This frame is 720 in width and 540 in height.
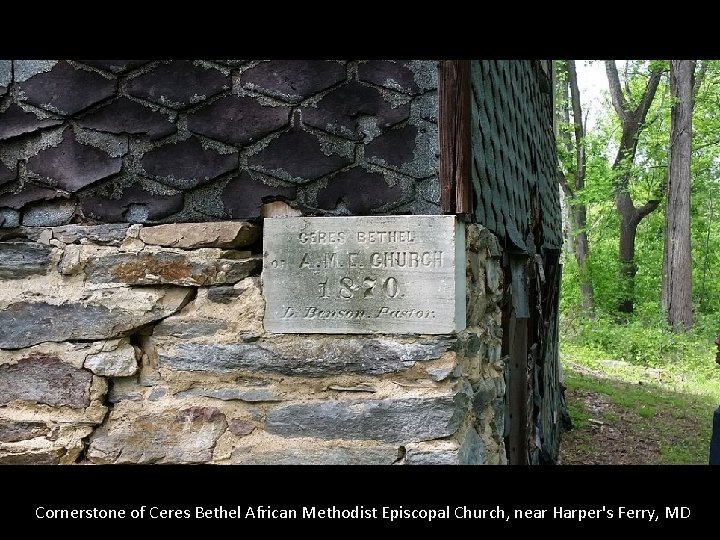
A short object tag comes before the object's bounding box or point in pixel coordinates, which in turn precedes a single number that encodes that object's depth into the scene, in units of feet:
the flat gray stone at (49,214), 7.98
